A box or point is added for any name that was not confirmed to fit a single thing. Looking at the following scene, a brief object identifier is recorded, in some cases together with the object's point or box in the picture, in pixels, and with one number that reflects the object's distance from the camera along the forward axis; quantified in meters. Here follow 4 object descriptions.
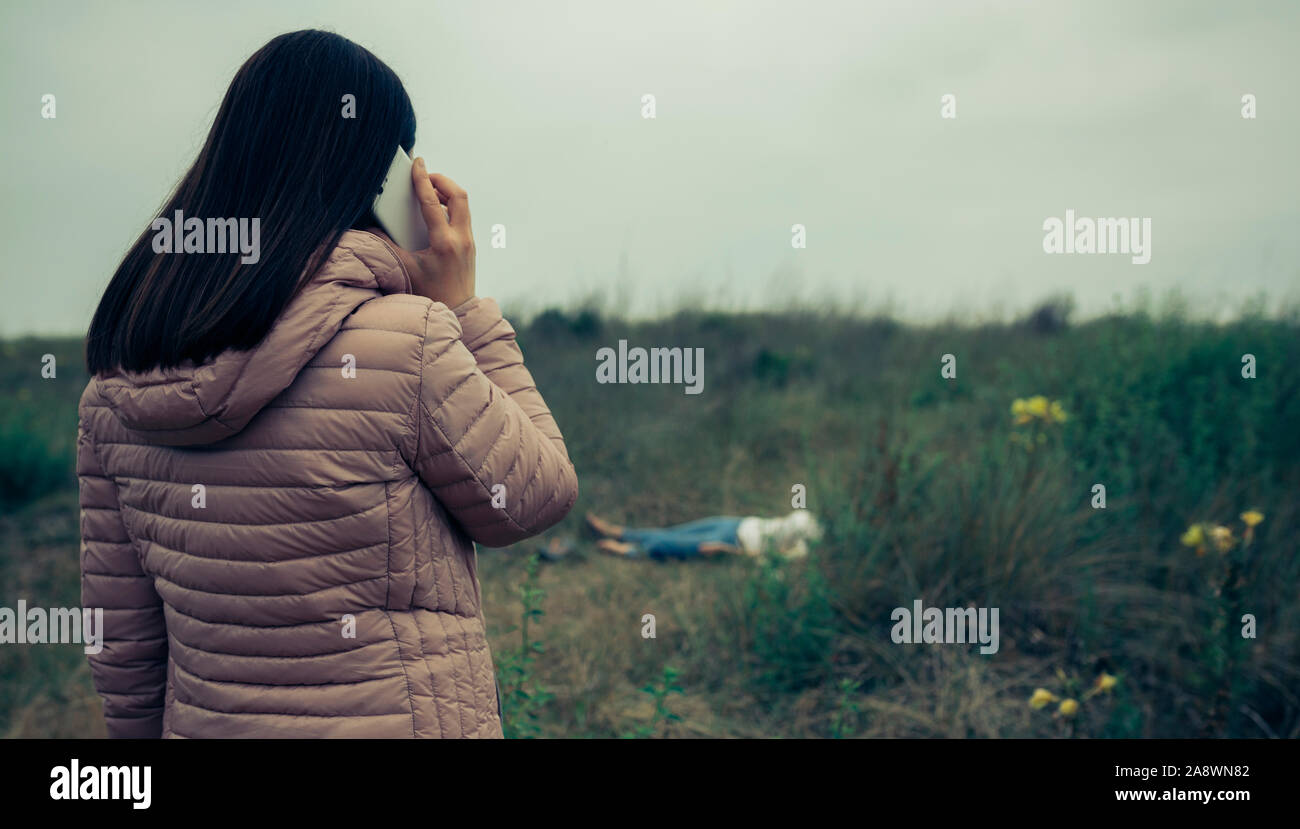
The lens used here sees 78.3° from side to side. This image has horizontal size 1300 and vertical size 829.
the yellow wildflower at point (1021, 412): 3.34
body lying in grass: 3.40
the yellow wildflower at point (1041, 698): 2.29
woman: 0.94
